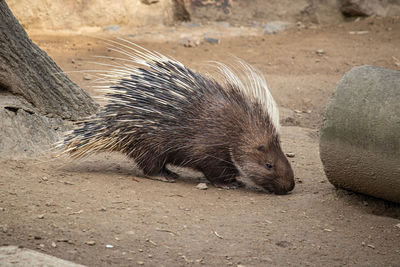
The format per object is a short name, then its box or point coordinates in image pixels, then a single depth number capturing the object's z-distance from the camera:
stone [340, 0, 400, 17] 24.30
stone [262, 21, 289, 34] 24.34
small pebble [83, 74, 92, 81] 15.61
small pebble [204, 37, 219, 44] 22.50
